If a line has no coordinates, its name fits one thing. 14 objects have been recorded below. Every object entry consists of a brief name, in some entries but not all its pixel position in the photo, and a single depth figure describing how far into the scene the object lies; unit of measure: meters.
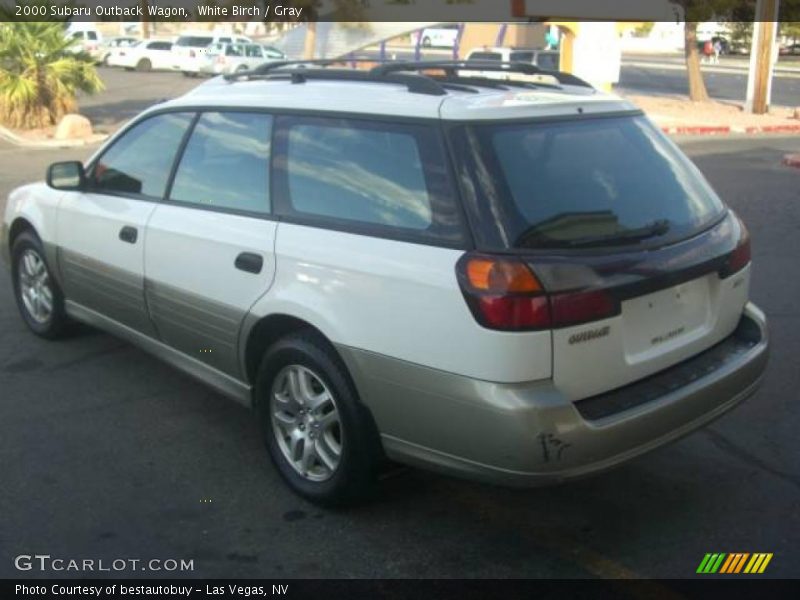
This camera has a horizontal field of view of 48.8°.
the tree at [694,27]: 24.62
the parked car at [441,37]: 63.67
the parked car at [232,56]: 35.50
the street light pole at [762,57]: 22.06
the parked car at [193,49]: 37.78
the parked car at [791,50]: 66.08
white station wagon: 3.08
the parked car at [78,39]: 19.31
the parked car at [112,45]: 43.51
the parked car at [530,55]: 26.94
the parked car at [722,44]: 59.31
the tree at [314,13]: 30.80
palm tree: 18.30
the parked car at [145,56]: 41.16
